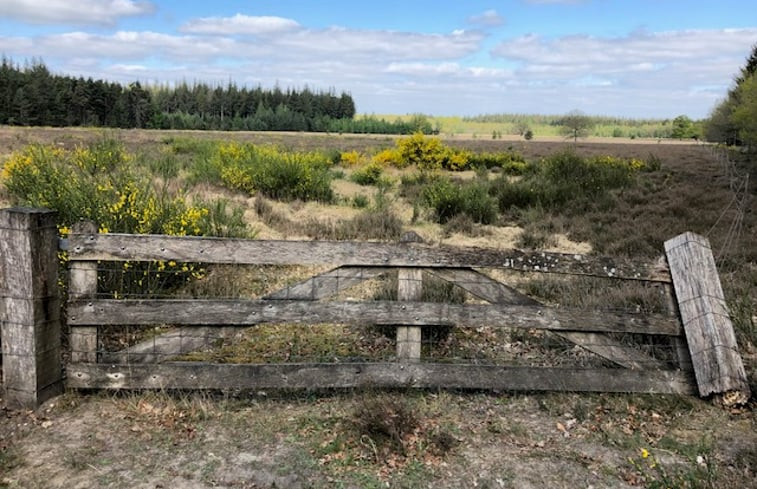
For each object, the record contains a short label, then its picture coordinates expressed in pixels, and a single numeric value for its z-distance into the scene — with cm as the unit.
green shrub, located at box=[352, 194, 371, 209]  1490
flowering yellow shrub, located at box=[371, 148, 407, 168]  2688
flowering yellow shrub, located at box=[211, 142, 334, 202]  1517
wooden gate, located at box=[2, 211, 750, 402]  422
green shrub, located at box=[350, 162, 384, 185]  2095
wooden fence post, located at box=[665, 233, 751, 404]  438
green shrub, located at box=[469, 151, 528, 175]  2739
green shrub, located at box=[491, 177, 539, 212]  1577
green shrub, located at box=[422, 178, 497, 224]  1370
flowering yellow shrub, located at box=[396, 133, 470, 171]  2731
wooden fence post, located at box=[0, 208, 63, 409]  395
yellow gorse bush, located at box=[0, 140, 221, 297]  615
